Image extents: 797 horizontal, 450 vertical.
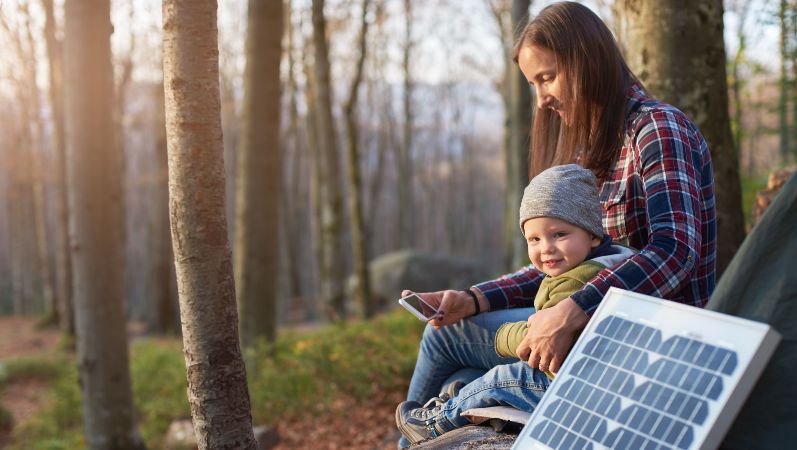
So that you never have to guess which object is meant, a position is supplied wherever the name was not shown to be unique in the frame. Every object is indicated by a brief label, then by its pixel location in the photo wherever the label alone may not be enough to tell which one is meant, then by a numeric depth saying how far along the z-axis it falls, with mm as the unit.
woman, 2258
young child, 2348
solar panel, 1650
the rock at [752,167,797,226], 4812
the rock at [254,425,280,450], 5930
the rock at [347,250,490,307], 19422
